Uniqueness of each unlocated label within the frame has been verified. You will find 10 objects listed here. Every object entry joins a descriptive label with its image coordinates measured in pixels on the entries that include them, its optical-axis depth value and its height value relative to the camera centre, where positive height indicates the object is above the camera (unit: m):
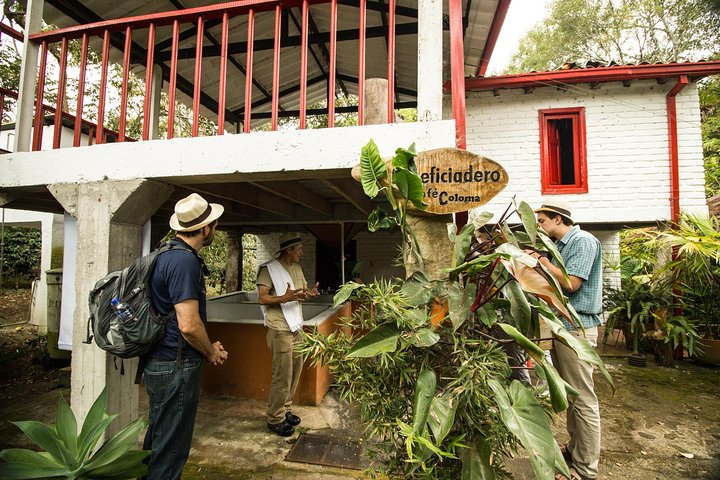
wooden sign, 1.78 +0.41
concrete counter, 4.08 -1.27
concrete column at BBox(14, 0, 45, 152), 3.17 +1.53
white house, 2.58 +1.30
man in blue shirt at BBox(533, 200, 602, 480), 2.52 -0.51
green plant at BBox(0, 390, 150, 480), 1.70 -0.97
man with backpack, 2.09 -0.61
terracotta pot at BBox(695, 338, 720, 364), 5.39 -1.35
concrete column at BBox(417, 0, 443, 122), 2.38 +1.30
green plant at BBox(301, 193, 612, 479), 1.39 -0.44
